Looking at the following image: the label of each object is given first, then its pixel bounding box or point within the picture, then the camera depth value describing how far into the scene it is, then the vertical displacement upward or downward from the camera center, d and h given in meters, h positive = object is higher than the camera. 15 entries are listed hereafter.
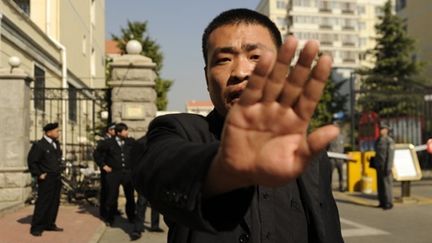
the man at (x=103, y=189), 9.48 -1.32
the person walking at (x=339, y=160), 13.30 -1.07
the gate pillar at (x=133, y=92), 11.66 +0.62
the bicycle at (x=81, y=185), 11.21 -1.51
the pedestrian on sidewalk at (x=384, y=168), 10.59 -1.04
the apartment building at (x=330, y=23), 72.81 +13.99
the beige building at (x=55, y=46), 14.48 +2.60
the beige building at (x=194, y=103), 74.51 +2.36
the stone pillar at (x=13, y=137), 10.52 -0.39
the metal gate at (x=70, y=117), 12.38 +0.05
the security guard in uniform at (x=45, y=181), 8.16 -1.03
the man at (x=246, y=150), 0.96 -0.07
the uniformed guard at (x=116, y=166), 9.23 -0.86
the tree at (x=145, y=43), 31.48 +4.70
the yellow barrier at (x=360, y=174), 13.32 -1.48
